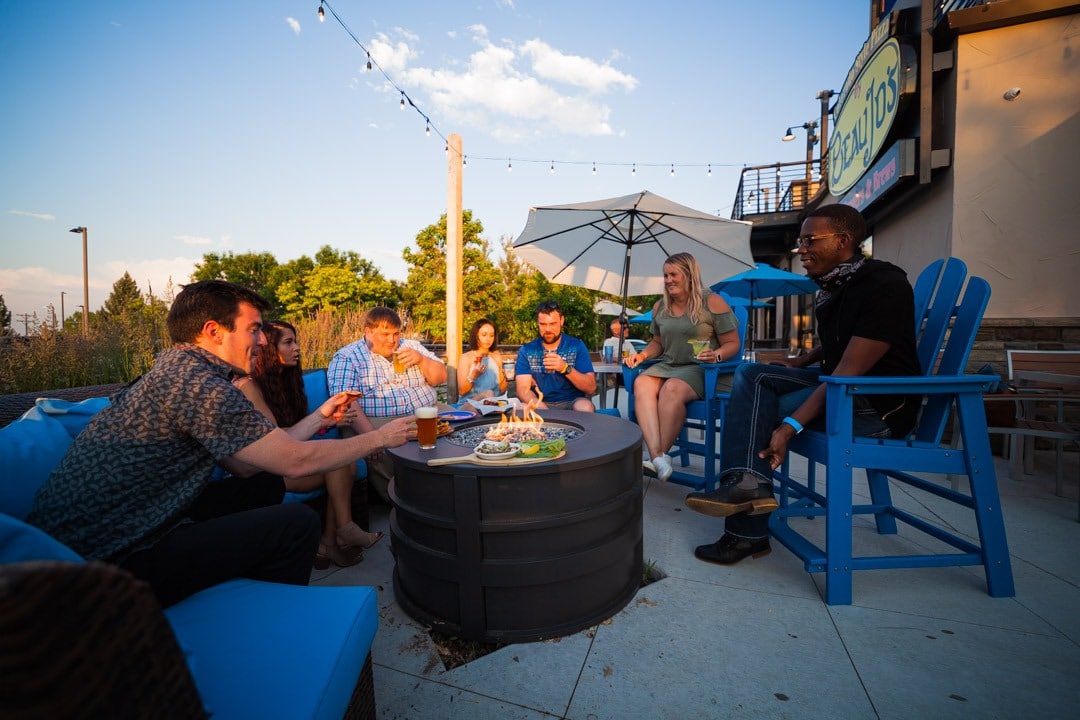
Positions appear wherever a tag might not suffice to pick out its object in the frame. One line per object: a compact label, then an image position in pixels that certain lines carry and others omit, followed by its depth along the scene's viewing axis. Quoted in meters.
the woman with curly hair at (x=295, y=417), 2.54
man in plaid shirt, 3.07
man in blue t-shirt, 3.75
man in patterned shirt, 1.31
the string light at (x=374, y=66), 4.59
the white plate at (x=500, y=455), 1.80
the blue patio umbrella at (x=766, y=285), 7.53
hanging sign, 5.36
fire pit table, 1.77
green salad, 1.84
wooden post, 4.78
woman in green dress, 3.38
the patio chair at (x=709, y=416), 3.25
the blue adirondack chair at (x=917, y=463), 2.04
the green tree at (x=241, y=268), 41.16
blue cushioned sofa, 0.45
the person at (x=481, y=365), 4.73
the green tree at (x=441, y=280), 17.31
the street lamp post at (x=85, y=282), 22.10
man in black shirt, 2.17
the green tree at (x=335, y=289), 27.31
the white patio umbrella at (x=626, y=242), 4.46
